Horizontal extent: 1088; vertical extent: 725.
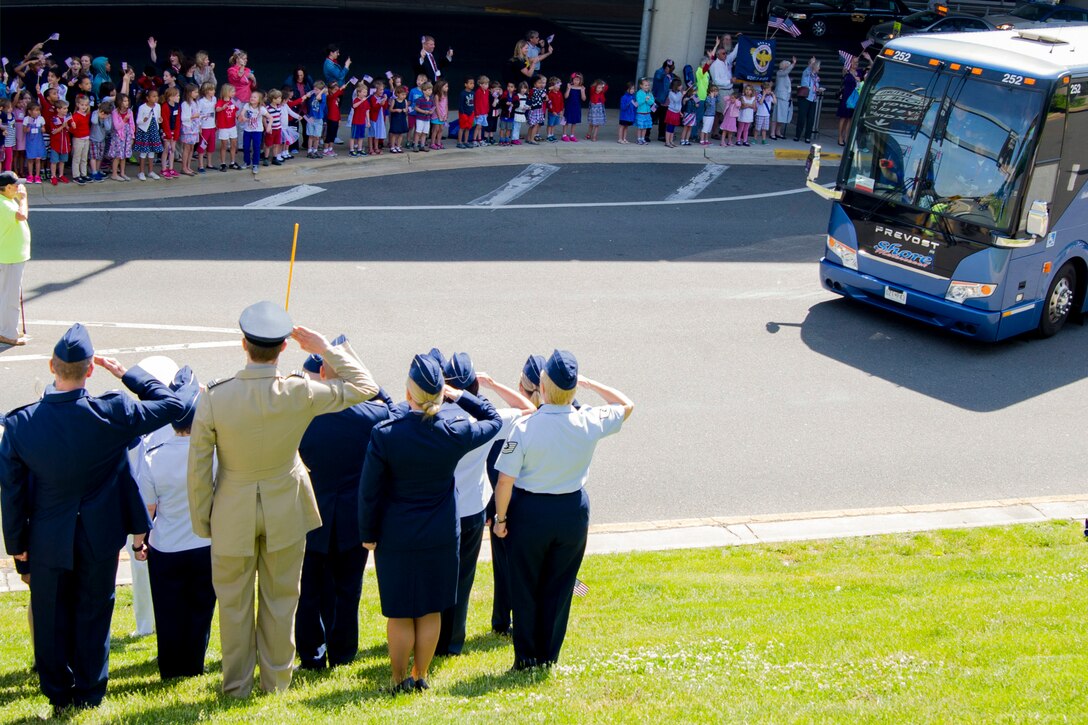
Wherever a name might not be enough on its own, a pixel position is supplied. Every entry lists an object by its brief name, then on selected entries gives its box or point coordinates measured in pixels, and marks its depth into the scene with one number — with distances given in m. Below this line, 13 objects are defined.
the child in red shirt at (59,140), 17.33
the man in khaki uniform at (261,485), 5.69
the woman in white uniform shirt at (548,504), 6.22
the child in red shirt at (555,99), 22.08
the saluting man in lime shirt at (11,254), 12.05
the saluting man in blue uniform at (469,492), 6.39
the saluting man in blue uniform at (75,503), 5.72
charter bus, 12.90
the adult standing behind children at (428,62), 21.69
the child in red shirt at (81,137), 17.41
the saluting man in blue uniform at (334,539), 6.39
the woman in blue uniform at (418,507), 5.75
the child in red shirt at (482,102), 21.19
